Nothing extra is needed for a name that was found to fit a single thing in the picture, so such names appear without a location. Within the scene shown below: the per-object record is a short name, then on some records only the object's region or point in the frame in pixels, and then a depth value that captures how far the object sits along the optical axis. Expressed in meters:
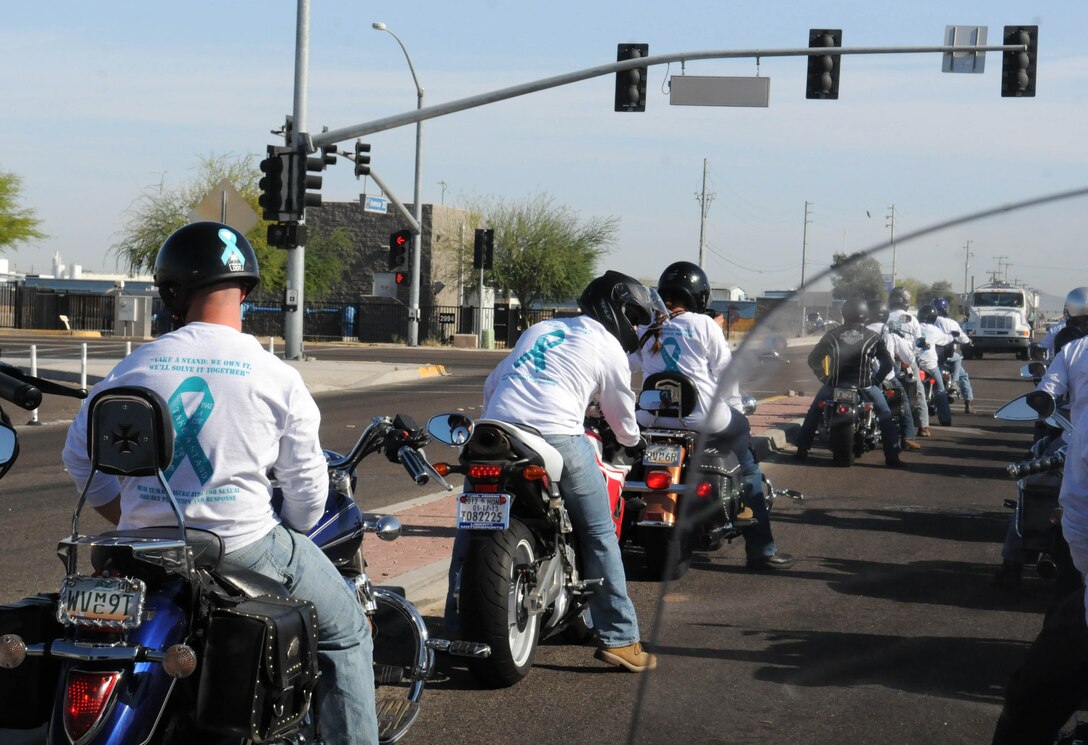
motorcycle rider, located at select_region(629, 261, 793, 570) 6.39
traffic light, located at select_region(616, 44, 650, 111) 22.22
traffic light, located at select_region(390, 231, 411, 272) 36.28
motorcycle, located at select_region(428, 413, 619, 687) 5.07
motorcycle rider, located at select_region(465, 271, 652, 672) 5.31
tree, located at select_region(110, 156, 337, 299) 50.91
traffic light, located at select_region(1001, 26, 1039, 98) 20.11
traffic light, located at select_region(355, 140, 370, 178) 31.84
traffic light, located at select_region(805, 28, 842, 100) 21.47
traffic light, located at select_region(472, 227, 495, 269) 44.62
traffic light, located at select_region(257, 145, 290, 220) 22.98
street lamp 38.69
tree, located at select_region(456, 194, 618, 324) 56.50
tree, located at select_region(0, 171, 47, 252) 42.03
